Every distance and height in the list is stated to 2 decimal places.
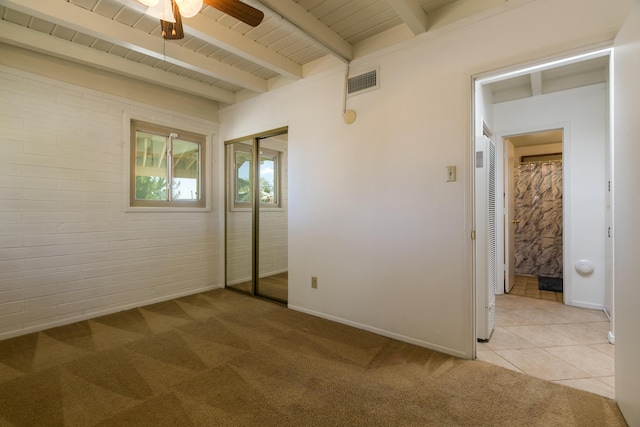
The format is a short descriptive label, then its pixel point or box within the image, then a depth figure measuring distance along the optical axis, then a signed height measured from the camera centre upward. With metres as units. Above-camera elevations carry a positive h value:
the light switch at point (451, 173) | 2.26 +0.31
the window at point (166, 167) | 3.55 +0.61
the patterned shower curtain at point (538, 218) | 5.16 -0.10
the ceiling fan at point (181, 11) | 1.58 +1.15
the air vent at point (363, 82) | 2.69 +1.24
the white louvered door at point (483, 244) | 2.51 -0.26
